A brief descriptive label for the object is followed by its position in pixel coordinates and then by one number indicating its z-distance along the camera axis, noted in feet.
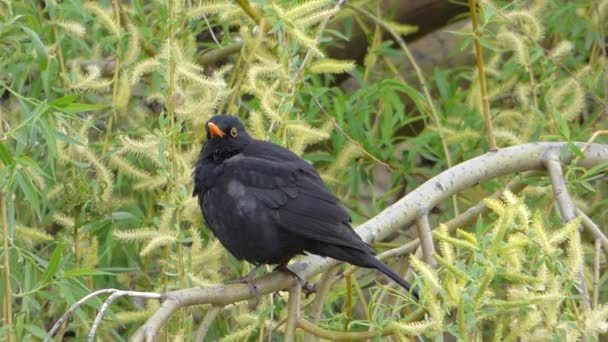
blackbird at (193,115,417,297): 26.11
